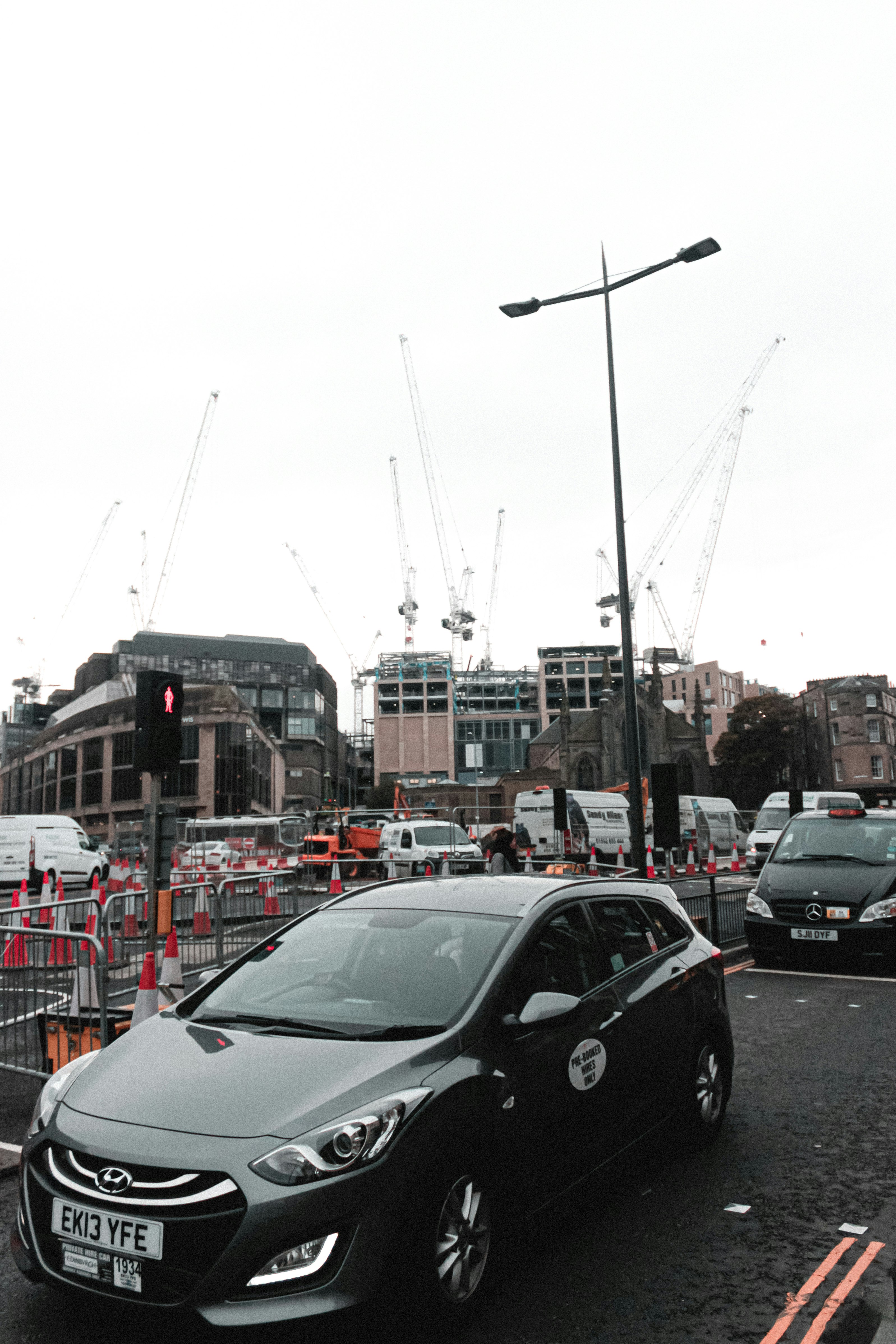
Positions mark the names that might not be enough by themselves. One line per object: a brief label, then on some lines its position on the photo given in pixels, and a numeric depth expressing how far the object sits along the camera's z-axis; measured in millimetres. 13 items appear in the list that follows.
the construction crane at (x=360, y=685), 191000
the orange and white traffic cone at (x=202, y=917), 9391
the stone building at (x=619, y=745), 83125
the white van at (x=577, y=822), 34781
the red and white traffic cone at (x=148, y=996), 6133
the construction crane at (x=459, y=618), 186750
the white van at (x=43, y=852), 25859
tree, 92188
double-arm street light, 14430
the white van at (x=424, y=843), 28688
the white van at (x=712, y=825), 41531
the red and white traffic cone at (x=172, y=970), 7086
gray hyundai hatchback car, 3041
